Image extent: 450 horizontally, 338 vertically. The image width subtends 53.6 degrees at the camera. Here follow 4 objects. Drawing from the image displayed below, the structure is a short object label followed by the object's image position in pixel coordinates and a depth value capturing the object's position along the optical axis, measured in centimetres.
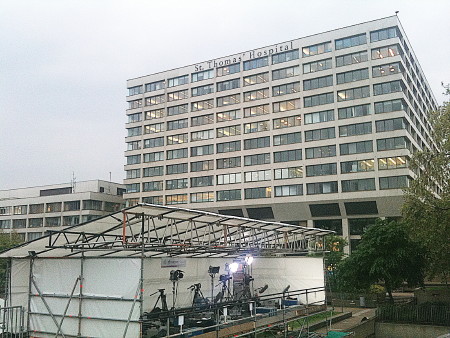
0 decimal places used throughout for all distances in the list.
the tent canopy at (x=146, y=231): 1529
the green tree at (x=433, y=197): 2422
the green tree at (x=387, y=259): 3067
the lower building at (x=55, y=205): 8181
